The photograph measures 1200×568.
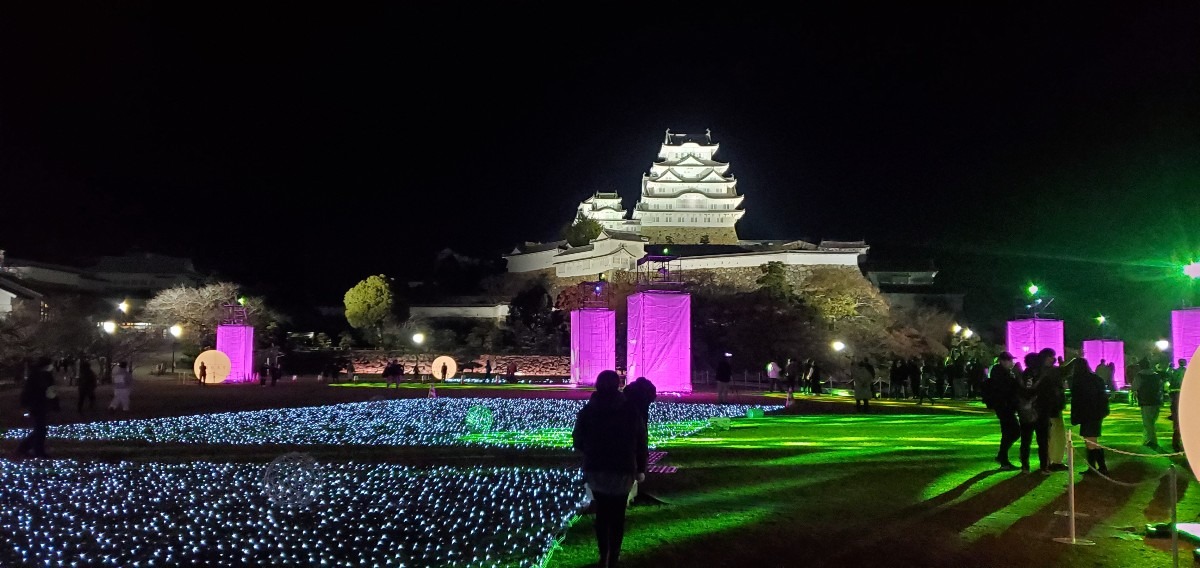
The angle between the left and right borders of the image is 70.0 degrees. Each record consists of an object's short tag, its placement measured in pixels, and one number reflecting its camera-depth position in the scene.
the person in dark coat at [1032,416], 10.23
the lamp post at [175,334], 44.34
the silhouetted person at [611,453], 5.56
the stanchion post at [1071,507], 6.80
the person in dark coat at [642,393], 7.24
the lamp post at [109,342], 33.00
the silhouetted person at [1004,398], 10.45
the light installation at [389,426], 14.09
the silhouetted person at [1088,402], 9.88
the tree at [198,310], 48.38
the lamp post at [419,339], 50.91
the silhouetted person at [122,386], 18.42
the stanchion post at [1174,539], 5.83
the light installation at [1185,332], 22.91
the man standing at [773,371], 28.08
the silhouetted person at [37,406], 11.60
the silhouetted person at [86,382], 19.11
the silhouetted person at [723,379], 22.30
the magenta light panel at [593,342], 28.34
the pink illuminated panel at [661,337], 24.94
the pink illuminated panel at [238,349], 32.31
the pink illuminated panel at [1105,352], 30.19
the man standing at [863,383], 20.73
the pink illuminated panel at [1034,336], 27.98
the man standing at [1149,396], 11.97
